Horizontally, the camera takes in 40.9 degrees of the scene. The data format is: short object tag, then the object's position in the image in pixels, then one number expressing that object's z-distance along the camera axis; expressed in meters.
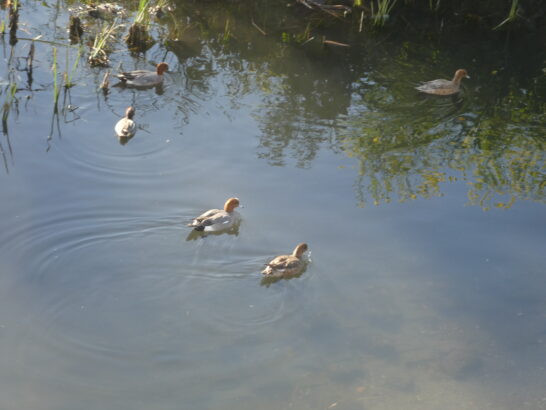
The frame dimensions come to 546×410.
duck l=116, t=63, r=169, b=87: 11.92
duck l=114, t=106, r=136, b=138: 10.31
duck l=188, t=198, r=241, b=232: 8.52
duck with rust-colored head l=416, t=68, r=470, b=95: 12.61
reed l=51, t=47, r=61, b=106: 10.25
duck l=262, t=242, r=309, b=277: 7.91
